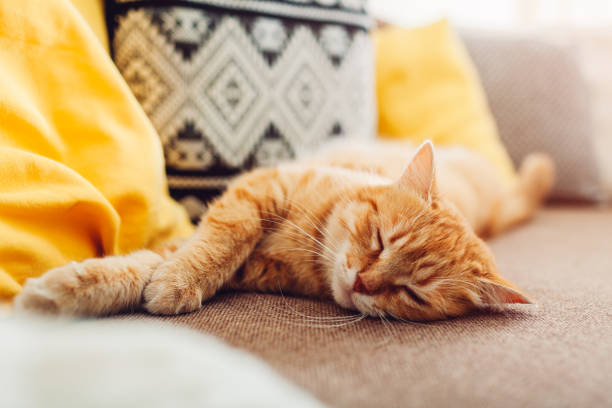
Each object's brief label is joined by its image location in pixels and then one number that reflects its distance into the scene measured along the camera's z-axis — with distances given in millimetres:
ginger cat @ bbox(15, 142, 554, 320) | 399
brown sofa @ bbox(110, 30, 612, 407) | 325
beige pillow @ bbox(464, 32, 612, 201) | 792
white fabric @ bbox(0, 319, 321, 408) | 273
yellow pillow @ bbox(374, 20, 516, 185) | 720
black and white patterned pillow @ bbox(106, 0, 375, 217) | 530
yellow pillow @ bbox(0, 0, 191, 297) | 398
